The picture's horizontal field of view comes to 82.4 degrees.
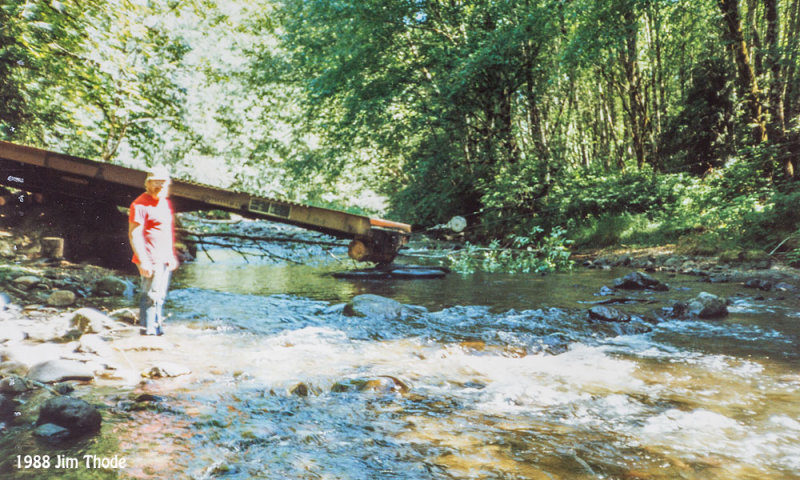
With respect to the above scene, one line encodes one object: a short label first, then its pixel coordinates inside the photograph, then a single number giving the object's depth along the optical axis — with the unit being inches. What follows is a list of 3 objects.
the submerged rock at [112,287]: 318.7
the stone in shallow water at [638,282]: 330.0
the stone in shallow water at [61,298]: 273.9
